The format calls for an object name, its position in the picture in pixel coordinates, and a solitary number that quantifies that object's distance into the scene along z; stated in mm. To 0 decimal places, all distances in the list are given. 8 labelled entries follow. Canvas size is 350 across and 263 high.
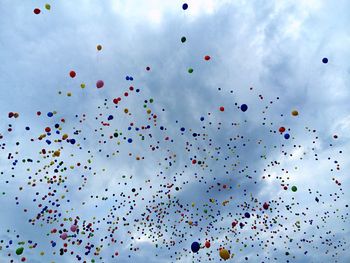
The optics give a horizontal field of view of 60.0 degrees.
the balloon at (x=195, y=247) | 15672
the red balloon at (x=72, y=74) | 15695
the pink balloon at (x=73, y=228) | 18688
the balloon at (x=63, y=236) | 18688
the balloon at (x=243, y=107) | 16922
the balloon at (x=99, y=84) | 16109
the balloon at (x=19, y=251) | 17320
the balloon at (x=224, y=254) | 15711
